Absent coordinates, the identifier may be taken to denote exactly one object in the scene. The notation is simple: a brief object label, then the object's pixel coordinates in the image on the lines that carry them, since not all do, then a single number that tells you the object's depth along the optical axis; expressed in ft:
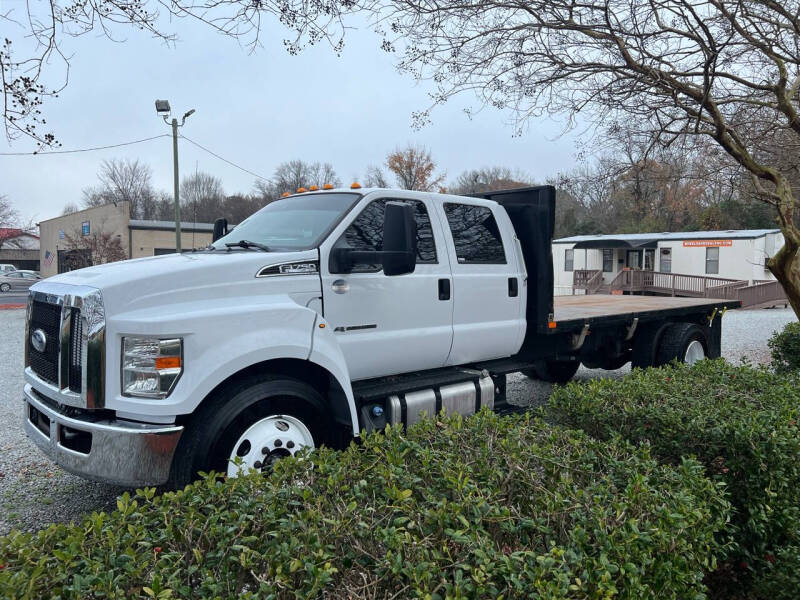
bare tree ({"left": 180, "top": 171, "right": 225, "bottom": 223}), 180.34
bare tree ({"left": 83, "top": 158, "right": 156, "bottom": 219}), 195.52
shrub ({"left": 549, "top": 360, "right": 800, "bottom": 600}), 10.20
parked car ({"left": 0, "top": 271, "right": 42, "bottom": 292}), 144.17
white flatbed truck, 11.64
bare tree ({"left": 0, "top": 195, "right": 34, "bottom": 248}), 173.98
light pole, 58.23
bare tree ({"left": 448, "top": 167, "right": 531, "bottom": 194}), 176.44
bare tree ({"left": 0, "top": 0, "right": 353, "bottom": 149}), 11.60
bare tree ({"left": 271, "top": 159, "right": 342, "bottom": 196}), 171.60
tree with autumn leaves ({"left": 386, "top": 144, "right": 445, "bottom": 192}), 160.56
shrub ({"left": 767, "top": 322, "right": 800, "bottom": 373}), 27.40
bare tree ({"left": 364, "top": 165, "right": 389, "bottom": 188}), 163.84
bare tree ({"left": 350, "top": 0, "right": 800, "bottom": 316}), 23.34
